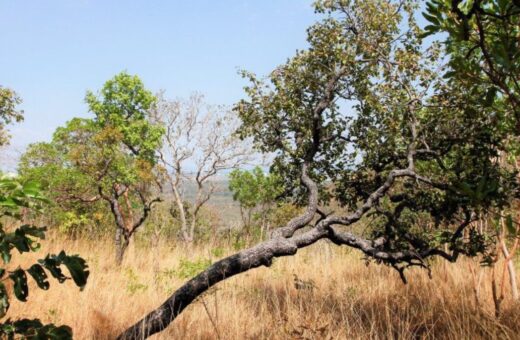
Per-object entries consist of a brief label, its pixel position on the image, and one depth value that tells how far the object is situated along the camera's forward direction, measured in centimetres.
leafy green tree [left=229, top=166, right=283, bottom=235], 1908
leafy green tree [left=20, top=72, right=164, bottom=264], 987
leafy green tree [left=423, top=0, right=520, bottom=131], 152
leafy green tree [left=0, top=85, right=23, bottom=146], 1504
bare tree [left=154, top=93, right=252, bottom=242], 2128
